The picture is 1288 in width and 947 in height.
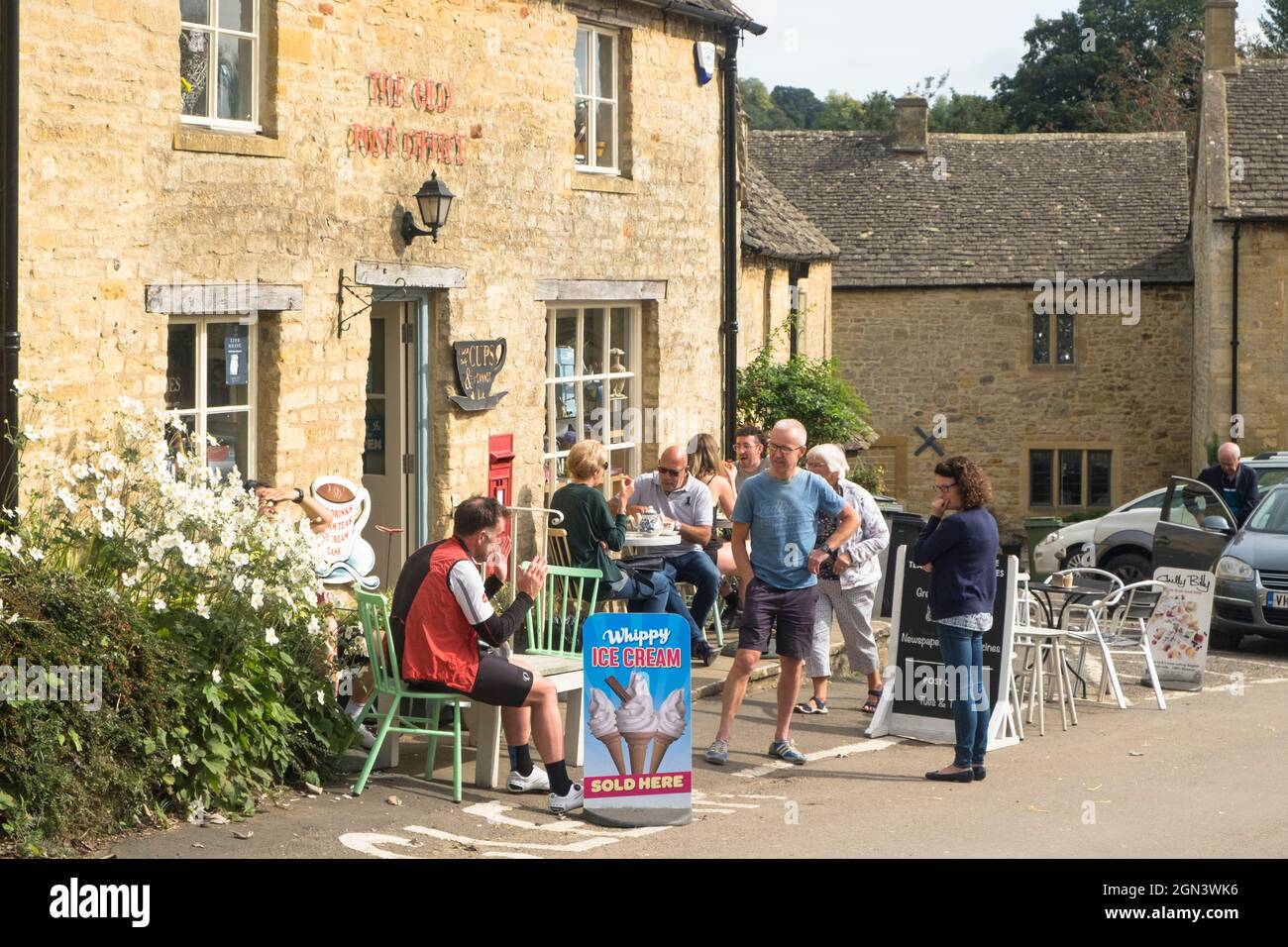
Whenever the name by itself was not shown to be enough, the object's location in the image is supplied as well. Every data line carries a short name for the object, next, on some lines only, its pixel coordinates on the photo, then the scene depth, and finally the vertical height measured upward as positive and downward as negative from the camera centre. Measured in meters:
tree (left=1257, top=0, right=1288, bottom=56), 49.66 +11.09
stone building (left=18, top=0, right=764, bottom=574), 9.25 +1.13
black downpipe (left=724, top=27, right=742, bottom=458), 15.64 +1.61
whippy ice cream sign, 7.94 -1.55
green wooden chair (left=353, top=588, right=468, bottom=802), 8.21 -1.44
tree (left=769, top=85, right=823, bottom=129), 89.81 +16.62
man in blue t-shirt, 9.23 -0.94
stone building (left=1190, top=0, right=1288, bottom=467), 26.58 +1.79
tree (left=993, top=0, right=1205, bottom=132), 50.03 +10.36
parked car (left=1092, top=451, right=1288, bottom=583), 18.88 -1.72
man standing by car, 17.12 -0.85
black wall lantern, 11.57 +1.32
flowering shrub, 7.65 -0.97
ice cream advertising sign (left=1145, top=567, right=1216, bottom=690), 12.49 -1.71
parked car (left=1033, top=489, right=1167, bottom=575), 19.75 -1.63
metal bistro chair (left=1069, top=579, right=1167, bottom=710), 11.14 -1.66
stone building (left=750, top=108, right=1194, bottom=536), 32.75 +1.14
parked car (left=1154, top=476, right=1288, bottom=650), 14.70 -1.41
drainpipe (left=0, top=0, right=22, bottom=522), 8.59 +0.81
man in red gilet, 8.01 -1.12
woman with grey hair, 10.61 -1.22
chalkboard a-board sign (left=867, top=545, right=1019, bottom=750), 10.06 -1.65
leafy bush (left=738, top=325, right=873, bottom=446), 21.34 +0.00
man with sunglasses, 11.81 -0.83
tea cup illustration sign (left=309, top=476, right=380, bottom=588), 10.47 -0.81
